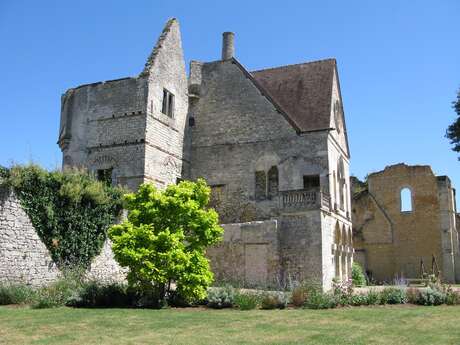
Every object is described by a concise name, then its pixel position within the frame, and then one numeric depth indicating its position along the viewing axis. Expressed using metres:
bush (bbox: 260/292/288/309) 15.05
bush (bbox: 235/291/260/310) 14.75
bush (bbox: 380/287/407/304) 15.91
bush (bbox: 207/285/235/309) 15.13
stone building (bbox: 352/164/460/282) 34.75
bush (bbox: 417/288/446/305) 15.65
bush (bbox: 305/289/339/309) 15.09
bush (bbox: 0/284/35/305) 14.88
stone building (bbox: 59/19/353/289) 21.89
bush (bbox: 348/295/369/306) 15.79
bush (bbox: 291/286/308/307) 15.55
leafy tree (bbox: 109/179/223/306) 14.97
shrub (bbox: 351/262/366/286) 27.89
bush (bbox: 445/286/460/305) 15.77
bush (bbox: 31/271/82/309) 14.32
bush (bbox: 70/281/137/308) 14.89
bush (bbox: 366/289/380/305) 15.80
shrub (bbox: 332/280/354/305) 15.70
